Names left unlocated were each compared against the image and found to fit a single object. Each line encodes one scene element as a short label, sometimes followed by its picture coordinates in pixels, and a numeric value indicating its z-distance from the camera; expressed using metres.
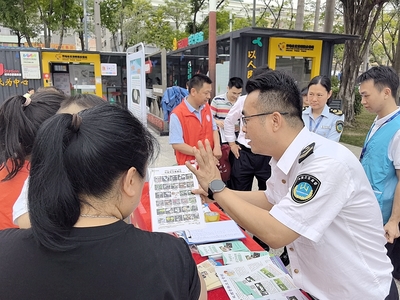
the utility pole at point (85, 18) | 13.46
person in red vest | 2.92
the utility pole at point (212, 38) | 5.31
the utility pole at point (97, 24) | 11.57
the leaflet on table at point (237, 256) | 1.52
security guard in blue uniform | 2.92
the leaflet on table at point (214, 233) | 1.70
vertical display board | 2.88
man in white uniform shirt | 1.05
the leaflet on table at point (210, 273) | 1.34
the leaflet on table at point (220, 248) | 1.58
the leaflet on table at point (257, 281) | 1.29
